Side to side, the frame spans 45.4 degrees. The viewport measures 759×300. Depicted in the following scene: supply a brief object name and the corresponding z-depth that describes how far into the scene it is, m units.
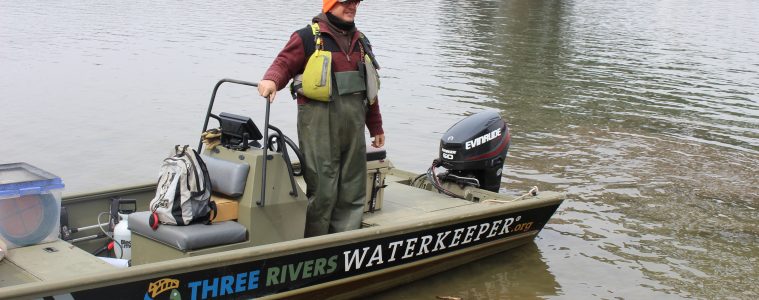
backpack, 5.52
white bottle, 6.10
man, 5.89
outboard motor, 7.79
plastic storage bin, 5.36
